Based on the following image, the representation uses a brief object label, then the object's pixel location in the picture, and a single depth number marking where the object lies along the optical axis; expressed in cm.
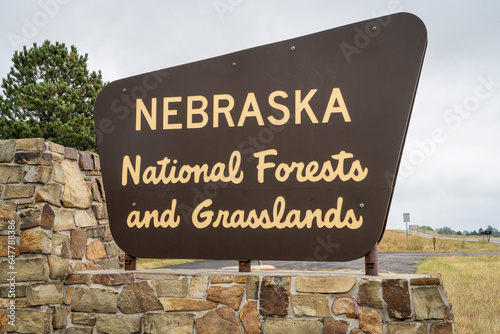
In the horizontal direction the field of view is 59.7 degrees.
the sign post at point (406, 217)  2660
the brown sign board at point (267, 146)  412
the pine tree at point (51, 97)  1905
